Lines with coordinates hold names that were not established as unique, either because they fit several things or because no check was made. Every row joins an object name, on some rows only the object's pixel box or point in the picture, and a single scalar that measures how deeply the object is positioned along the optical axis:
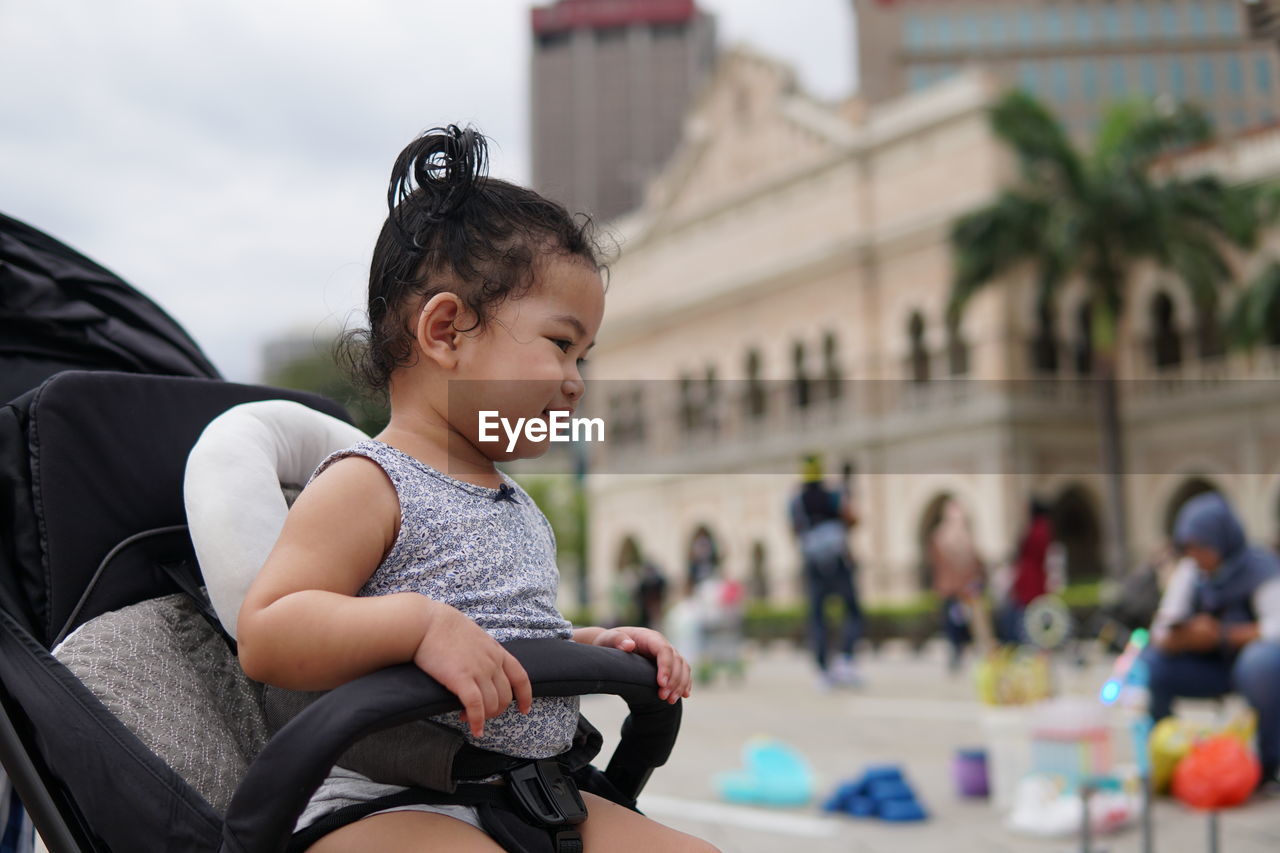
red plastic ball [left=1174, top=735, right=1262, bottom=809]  3.53
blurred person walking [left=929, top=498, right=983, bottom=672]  11.95
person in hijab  4.89
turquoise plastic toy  4.66
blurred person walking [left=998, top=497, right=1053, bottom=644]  12.33
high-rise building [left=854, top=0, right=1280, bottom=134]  52.19
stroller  1.18
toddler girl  1.29
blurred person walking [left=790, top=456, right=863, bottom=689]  8.67
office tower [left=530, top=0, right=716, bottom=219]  130.88
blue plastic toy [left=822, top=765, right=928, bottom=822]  4.37
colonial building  24.70
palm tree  19.98
